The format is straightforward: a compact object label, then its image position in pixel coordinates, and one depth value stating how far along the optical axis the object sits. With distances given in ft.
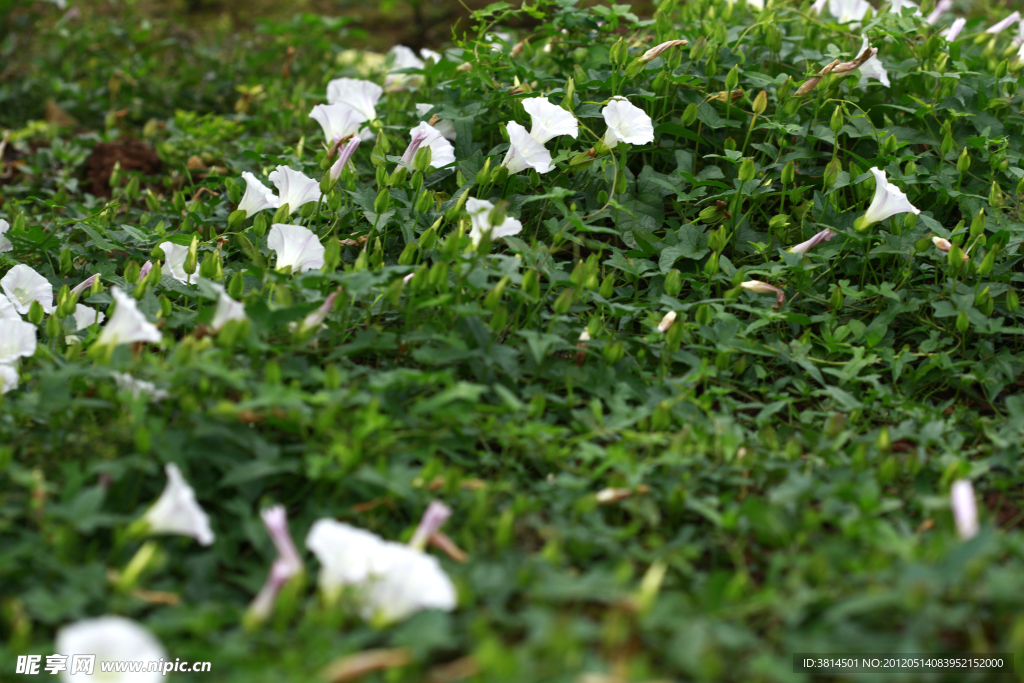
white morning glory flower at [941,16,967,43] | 8.45
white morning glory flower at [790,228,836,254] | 6.48
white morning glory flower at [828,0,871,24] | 8.75
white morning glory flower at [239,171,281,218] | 6.81
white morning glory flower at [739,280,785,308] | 6.09
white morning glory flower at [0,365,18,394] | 5.14
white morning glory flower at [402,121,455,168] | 6.90
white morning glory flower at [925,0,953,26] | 9.25
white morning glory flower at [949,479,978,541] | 4.10
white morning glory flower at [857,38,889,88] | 7.49
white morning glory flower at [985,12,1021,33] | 8.51
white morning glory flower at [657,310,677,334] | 5.86
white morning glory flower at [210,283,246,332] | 5.12
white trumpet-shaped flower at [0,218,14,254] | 7.01
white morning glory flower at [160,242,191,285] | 6.61
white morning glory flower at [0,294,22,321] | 5.98
